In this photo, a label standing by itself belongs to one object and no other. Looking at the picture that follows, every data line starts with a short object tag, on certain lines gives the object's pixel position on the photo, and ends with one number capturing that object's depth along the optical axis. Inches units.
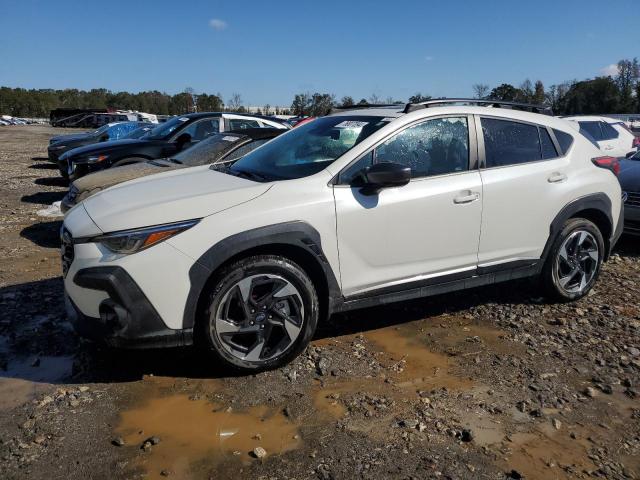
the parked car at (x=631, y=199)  274.8
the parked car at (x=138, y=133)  525.7
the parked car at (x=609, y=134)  497.0
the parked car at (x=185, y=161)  260.7
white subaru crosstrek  126.9
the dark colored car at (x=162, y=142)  340.2
